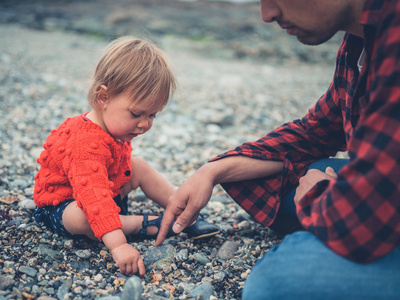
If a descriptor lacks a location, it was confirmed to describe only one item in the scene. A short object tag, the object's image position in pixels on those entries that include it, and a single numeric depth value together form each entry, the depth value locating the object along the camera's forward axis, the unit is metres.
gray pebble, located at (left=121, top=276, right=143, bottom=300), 0.68
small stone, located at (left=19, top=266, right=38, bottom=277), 0.74
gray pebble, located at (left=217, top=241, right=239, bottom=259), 0.86
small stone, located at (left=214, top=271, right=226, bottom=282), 0.79
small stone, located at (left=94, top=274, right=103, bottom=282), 0.75
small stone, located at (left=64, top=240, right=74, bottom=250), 0.82
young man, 0.55
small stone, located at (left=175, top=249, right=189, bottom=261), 0.83
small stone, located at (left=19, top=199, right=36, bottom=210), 0.94
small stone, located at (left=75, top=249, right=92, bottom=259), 0.80
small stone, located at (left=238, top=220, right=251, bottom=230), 0.97
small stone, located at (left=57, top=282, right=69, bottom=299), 0.71
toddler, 0.75
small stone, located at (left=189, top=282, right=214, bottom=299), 0.74
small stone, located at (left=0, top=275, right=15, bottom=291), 0.70
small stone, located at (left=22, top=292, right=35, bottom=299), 0.69
